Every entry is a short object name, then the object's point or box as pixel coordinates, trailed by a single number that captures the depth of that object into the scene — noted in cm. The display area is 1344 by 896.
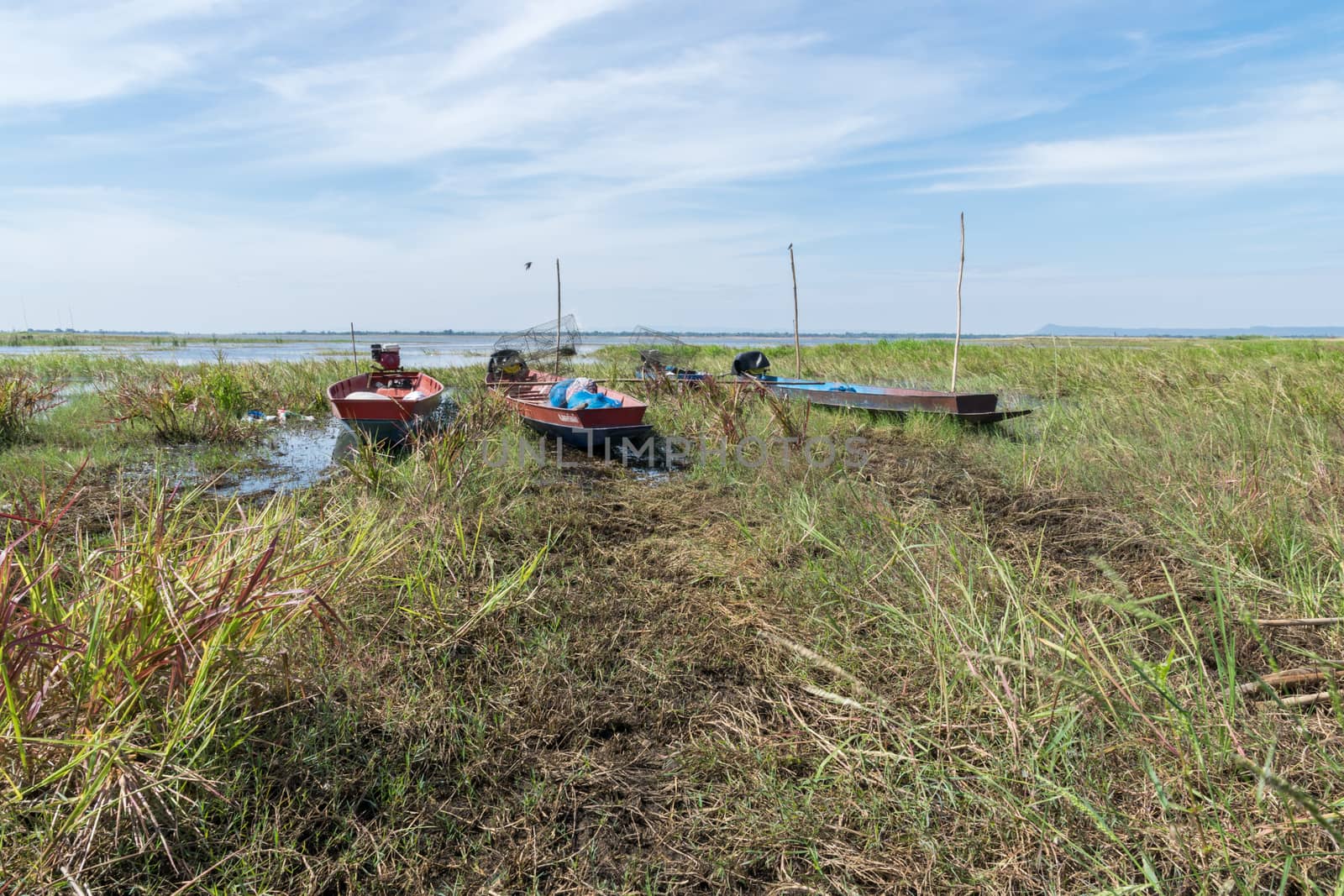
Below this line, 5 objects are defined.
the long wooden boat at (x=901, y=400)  983
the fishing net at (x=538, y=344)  1628
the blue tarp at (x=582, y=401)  948
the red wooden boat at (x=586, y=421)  906
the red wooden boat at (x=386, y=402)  922
